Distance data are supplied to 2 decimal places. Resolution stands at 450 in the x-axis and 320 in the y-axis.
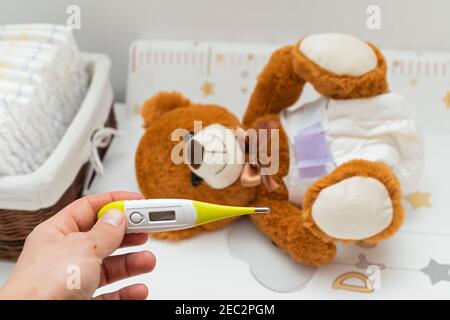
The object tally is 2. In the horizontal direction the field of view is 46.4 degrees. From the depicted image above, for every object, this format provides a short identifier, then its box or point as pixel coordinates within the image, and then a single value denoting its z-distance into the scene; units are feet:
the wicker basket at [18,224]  2.83
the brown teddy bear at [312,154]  2.63
